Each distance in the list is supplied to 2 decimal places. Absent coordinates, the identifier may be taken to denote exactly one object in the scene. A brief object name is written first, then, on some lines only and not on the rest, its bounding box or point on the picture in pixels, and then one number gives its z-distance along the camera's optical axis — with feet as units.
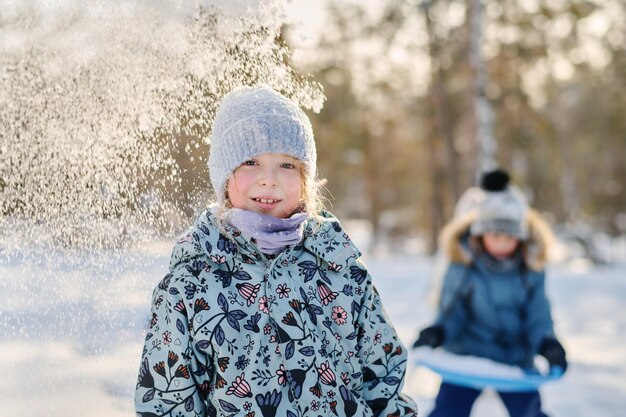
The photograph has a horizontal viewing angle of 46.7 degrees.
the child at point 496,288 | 13.43
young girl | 5.73
